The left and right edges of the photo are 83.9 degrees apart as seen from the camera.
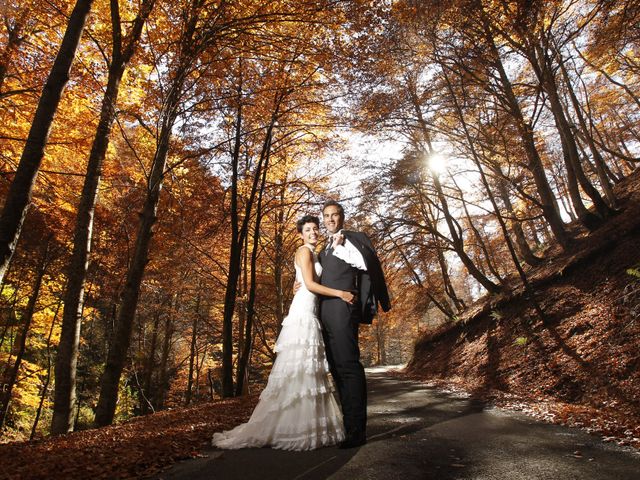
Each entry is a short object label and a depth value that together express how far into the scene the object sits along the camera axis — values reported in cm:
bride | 346
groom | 343
